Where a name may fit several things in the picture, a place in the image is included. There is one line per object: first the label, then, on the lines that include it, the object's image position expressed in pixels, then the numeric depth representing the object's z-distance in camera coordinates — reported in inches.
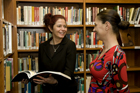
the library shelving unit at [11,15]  90.6
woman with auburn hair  73.5
